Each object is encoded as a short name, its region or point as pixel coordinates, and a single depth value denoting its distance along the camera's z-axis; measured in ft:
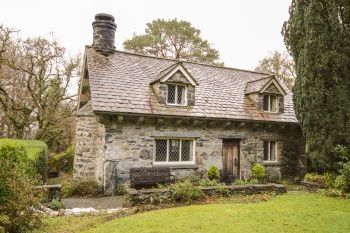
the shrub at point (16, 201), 23.44
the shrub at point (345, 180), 39.29
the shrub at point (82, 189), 44.57
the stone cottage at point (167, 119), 45.70
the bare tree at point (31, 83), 73.61
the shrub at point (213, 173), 50.08
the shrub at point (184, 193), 35.65
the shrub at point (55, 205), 34.55
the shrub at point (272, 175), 57.67
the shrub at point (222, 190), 38.65
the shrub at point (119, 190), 44.14
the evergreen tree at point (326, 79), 43.98
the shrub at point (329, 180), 43.60
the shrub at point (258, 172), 53.47
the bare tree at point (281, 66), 115.14
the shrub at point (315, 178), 45.55
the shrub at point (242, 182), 43.45
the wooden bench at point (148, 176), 43.60
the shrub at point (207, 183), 41.06
